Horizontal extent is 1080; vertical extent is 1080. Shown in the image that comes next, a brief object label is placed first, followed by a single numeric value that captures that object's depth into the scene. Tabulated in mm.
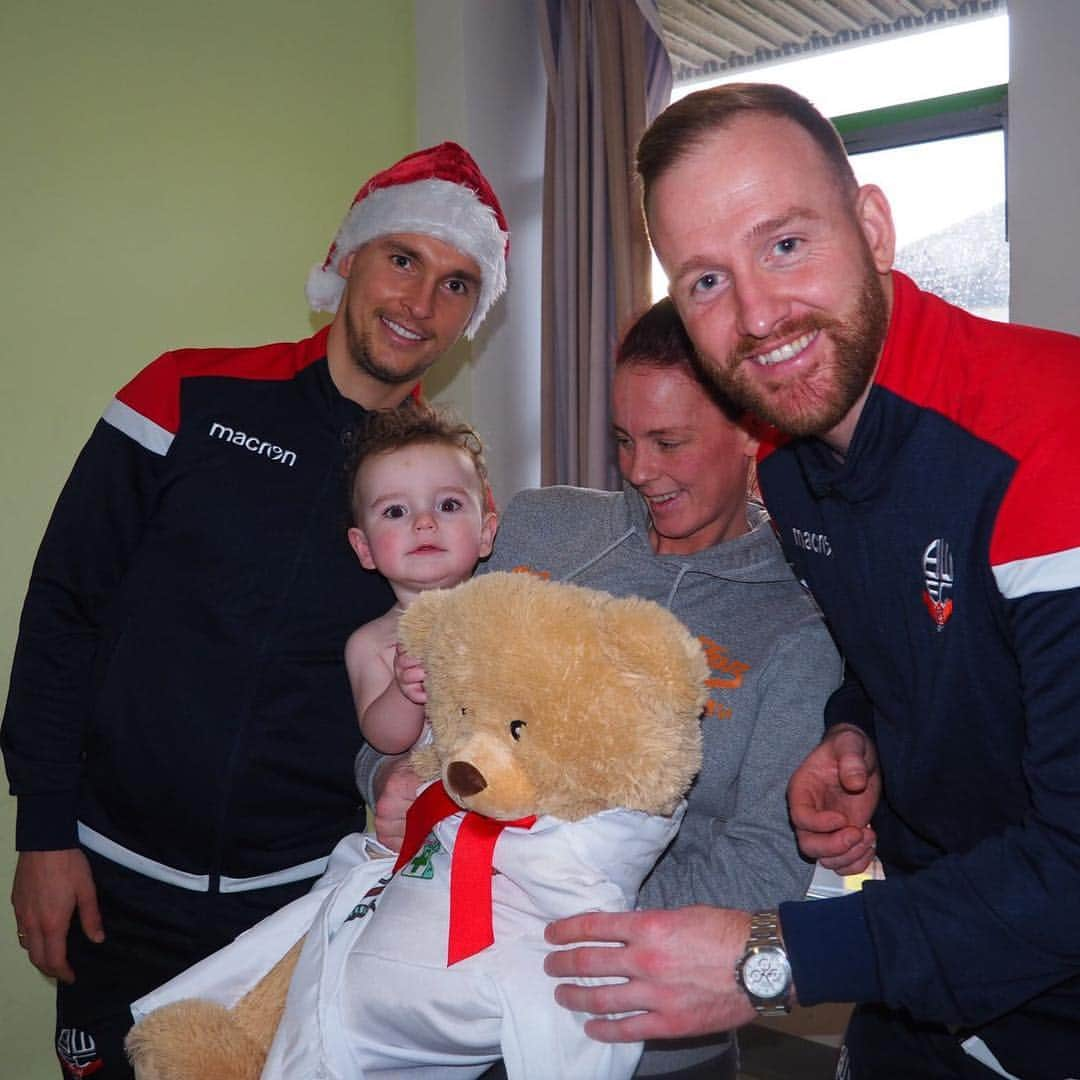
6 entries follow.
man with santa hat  1828
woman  1488
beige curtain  3361
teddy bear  1205
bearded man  1108
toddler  1741
